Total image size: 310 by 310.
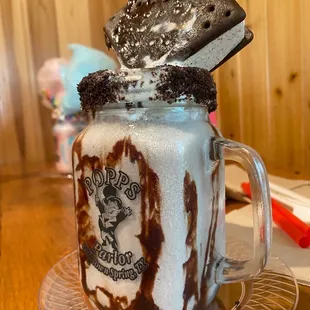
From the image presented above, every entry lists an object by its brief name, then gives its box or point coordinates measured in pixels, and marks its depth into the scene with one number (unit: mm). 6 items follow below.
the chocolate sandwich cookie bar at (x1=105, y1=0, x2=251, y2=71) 346
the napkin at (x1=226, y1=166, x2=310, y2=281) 437
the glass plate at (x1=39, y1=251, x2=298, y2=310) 348
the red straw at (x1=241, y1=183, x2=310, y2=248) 494
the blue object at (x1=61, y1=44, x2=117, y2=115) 1016
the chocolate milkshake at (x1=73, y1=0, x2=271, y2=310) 312
